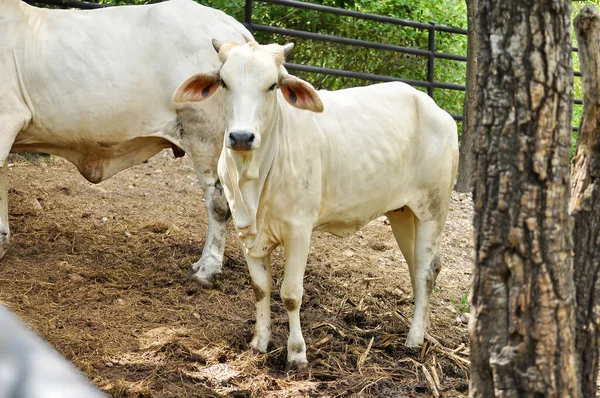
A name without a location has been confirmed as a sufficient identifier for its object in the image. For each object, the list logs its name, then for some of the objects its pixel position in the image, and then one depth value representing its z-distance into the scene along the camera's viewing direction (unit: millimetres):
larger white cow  6293
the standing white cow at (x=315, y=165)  4762
